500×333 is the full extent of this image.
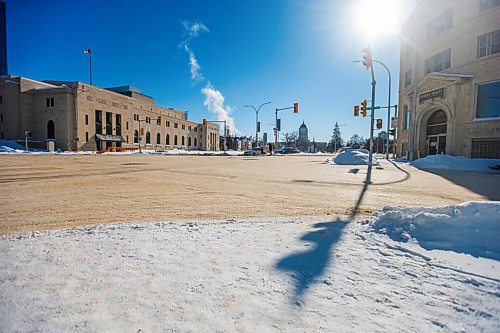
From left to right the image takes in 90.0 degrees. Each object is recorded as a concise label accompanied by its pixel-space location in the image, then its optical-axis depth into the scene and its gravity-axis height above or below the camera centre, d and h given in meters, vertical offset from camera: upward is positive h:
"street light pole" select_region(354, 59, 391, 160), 32.61 +5.75
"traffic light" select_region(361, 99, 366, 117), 26.82 +4.90
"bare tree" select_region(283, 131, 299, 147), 135.69 +8.00
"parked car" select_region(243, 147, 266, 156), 49.52 -0.09
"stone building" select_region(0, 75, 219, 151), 50.34 +7.09
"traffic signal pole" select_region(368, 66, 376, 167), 18.62 +3.07
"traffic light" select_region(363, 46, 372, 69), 16.03 +6.17
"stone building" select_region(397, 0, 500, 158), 21.42 +7.26
